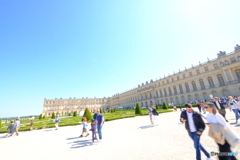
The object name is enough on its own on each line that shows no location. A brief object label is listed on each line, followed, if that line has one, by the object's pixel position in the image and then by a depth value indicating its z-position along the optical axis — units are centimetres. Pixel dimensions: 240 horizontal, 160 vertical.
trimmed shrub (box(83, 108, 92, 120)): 1460
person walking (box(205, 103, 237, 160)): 223
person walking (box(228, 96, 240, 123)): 647
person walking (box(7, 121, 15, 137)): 994
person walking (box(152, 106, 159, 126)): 837
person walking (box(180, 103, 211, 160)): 277
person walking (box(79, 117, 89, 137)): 705
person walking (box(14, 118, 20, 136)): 1007
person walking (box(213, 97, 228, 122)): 638
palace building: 2952
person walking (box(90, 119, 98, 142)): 568
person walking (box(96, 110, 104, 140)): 574
